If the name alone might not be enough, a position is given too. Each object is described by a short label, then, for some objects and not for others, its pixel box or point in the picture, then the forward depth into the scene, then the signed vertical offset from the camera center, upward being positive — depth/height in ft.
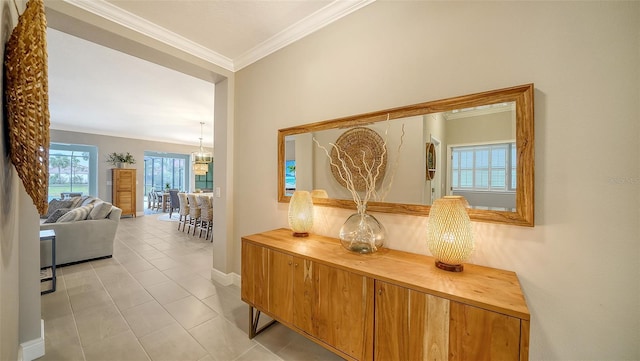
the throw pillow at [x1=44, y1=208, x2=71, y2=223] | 12.66 -2.14
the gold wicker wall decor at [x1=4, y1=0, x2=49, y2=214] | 2.95 +1.05
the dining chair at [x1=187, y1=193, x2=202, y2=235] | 16.85 -2.29
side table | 8.50 -2.82
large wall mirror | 3.84 +0.55
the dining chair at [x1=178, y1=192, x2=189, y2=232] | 18.04 -2.01
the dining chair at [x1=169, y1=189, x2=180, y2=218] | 21.67 -1.98
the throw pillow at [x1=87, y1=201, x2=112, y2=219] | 12.08 -1.76
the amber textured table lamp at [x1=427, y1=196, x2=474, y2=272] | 3.91 -0.92
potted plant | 23.70 +1.95
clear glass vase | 5.04 -1.20
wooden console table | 3.03 -2.01
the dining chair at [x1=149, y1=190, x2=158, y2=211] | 29.33 -2.78
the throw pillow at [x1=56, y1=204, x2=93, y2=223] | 11.44 -1.93
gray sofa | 10.71 -2.97
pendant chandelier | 22.81 +1.58
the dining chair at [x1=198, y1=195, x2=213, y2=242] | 15.70 -2.29
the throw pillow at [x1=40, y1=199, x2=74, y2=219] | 17.37 -2.05
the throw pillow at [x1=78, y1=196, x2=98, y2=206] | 16.12 -1.64
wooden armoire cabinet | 23.39 -1.15
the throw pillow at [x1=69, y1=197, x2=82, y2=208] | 17.06 -1.77
